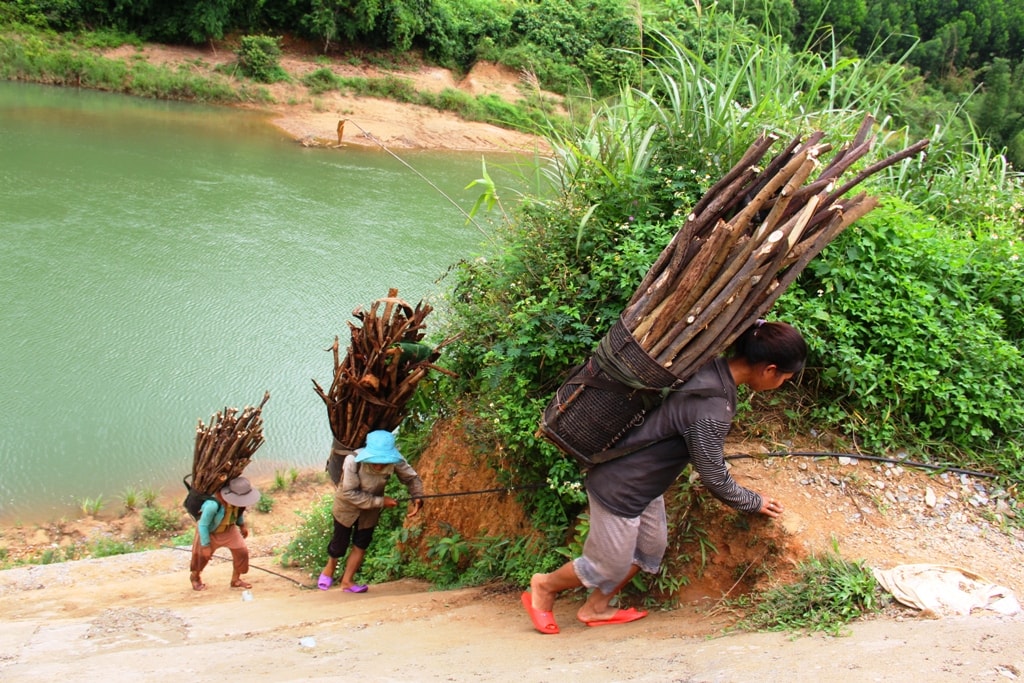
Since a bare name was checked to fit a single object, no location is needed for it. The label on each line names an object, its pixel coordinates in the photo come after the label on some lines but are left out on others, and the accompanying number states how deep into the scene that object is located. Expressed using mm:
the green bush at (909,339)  3205
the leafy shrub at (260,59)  22094
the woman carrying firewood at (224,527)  4338
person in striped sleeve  2383
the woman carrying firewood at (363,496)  3754
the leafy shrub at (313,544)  4625
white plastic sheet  2443
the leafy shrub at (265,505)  6648
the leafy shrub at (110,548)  5668
